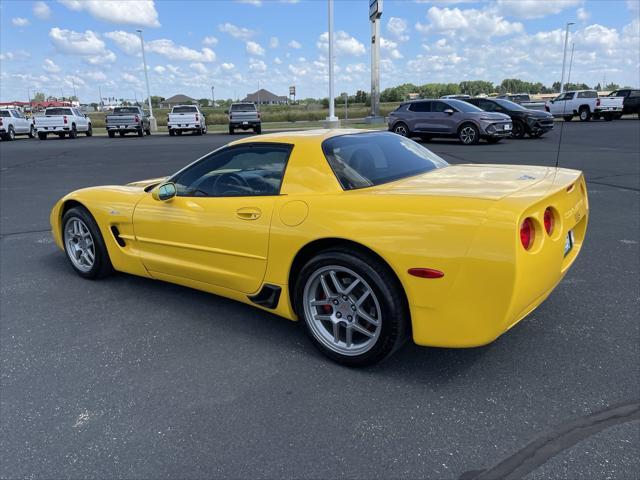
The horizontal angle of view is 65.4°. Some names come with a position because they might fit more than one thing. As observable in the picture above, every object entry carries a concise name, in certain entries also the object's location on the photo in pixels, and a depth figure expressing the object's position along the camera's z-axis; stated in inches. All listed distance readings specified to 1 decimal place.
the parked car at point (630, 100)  1140.5
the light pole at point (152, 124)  1390.1
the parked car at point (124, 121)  1080.8
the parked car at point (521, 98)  1232.8
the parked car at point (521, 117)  719.1
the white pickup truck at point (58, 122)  1029.8
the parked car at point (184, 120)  1080.2
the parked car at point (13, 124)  1059.9
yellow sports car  93.7
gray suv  645.3
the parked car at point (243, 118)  1067.3
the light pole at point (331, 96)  1017.5
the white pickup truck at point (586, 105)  1091.3
